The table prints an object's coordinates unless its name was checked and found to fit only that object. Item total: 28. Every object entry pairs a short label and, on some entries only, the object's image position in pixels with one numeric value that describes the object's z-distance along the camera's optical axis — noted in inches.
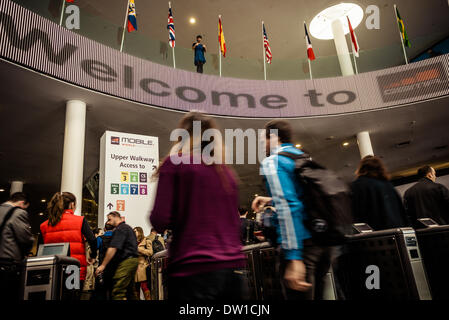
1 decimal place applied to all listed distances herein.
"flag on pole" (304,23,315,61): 415.5
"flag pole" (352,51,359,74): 406.3
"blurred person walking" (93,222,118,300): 147.6
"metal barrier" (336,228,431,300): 104.4
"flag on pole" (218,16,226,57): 420.7
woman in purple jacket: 46.9
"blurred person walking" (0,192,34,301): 108.3
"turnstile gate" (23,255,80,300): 105.3
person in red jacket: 140.5
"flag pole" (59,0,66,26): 300.2
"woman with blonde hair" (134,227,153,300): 224.8
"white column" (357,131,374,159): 415.4
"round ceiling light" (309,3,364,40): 480.4
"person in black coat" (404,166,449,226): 153.6
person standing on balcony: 382.9
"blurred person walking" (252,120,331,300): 59.2
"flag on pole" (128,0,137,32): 331.3
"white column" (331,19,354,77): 409.4
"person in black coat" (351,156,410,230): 113.3
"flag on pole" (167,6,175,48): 359.6
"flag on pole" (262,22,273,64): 426.0
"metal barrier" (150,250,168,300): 191.4
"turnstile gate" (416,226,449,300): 112.0
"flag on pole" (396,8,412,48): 415.1
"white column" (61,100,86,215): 265.7
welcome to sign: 238.4
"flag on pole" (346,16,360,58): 412.8
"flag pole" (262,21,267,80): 412.2
